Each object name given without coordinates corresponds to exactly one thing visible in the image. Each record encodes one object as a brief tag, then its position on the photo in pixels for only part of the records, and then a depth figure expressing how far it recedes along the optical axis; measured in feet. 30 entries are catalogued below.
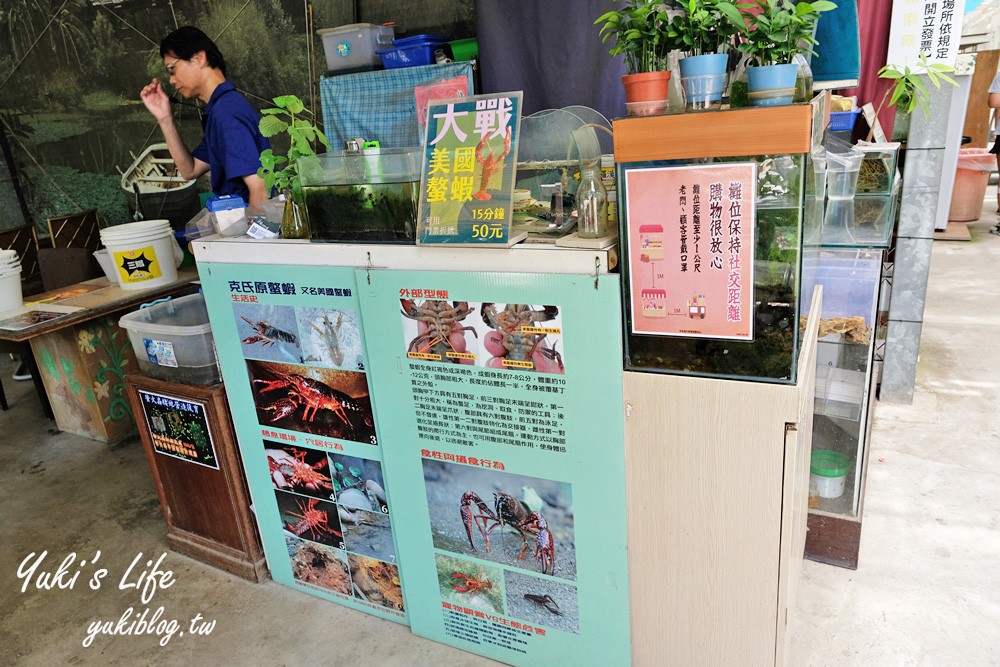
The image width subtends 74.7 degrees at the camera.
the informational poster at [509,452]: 4.89
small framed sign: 7.06
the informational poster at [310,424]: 5.93
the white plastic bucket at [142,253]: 10.26
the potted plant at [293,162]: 5.86
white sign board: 9.75
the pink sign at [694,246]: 4.07
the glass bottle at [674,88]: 4.49
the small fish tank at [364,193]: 5.33
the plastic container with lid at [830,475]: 6.95
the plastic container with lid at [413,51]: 10.70
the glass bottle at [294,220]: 6.03
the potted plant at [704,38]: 4.02
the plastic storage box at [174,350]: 6.95
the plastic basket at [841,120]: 7.78
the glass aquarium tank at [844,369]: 6.68
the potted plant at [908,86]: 8.10
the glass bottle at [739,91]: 4.24
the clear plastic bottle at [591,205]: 4.72
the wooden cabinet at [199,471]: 7.00
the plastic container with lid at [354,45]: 11.34
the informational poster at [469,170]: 4.81
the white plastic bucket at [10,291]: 9.95
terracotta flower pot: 4.16
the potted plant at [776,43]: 3.97
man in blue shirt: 8.75
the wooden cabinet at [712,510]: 4.52
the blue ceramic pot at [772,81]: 3.96
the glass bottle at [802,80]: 4.38
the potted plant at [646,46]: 4.17
